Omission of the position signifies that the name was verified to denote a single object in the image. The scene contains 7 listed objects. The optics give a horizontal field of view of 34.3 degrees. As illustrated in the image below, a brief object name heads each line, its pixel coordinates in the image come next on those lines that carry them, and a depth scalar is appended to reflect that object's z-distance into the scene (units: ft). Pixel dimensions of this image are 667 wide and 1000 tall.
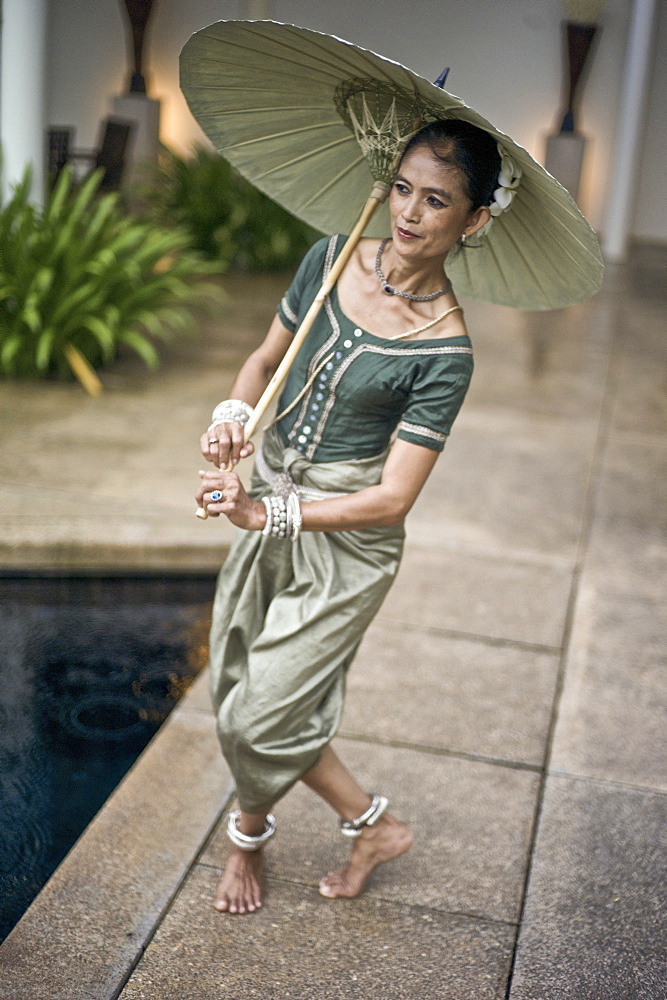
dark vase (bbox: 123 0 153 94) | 43.80
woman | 6.59
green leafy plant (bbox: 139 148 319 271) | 32.37
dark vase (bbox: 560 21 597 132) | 41.91
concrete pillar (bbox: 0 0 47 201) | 20.68
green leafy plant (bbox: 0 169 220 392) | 19.35
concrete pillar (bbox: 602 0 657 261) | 39.32
